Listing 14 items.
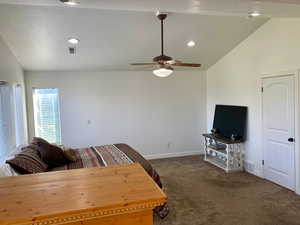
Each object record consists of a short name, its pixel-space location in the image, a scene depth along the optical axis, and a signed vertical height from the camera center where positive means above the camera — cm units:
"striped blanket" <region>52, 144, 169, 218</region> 335 -77
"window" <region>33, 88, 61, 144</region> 579 -14
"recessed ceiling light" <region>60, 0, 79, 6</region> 209 +93
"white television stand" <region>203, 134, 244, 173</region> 527 -111
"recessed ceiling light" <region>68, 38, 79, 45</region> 433 +122
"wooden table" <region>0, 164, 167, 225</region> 122 -51
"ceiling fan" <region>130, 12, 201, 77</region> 348 +62
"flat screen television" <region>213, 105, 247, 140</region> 529 -39
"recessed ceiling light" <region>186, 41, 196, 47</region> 498 +128
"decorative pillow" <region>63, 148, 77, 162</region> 357 -73
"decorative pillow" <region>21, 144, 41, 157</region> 339 -55
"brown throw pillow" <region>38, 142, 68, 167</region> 341 -66
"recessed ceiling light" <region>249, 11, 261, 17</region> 263 +100
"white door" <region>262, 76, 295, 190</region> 418 -49
